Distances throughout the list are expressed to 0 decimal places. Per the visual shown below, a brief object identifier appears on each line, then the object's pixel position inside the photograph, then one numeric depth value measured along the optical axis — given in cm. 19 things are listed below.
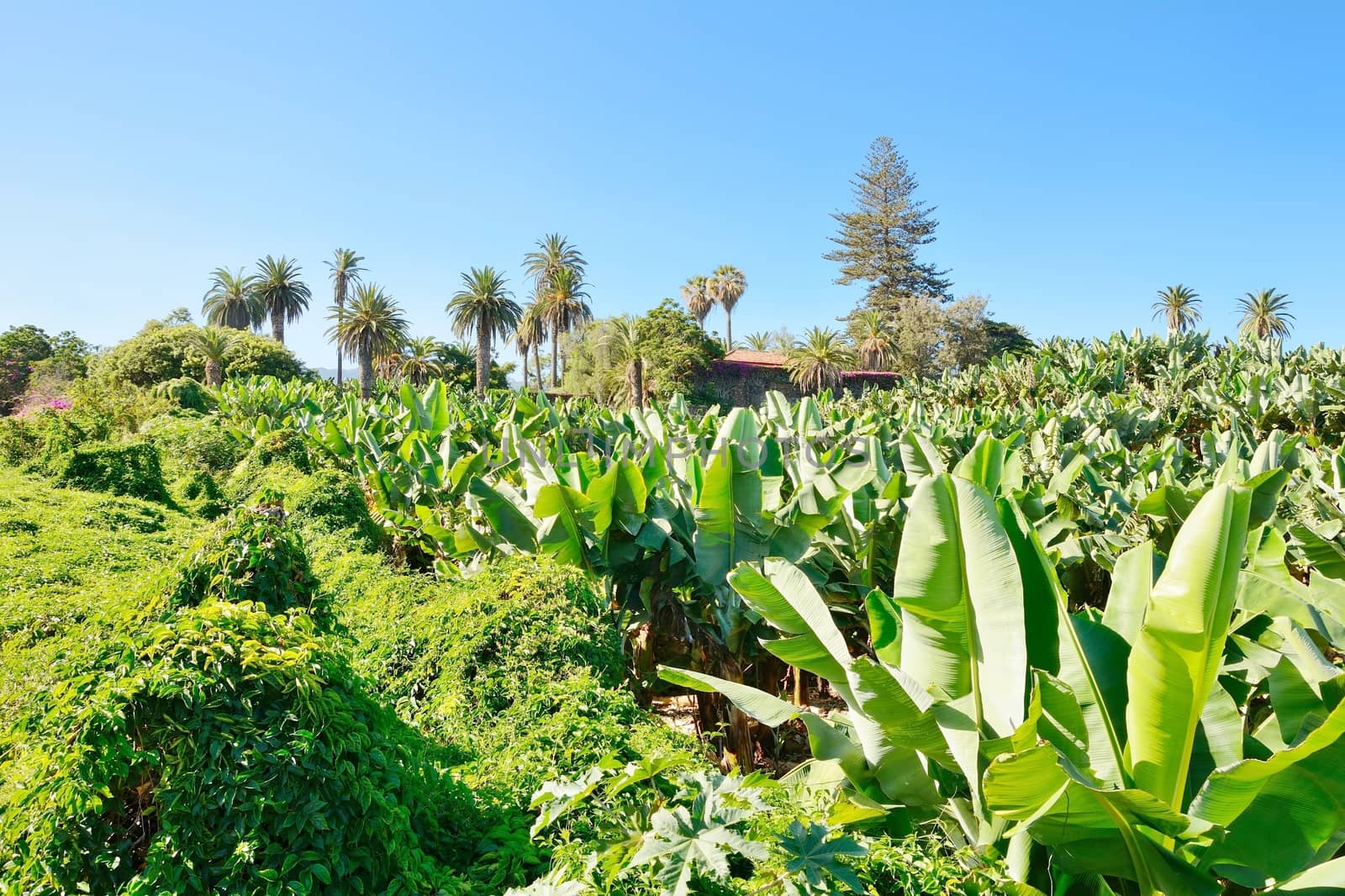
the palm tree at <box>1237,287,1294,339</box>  5525
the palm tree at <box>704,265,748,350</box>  7706
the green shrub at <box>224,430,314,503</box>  1244
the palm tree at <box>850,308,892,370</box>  5128
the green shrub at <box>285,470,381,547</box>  914
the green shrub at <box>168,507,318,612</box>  331
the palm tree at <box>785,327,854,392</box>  4612
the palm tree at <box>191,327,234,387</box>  3669
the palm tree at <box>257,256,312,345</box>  6134
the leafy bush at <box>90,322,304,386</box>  3688
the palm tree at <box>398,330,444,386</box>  4891
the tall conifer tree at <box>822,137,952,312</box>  5916
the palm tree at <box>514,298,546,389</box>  5653
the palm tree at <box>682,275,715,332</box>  7762
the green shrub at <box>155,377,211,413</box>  2448
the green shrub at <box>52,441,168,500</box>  1166
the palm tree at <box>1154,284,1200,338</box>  5991
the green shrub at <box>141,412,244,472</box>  1559
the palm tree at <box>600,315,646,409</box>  4247
